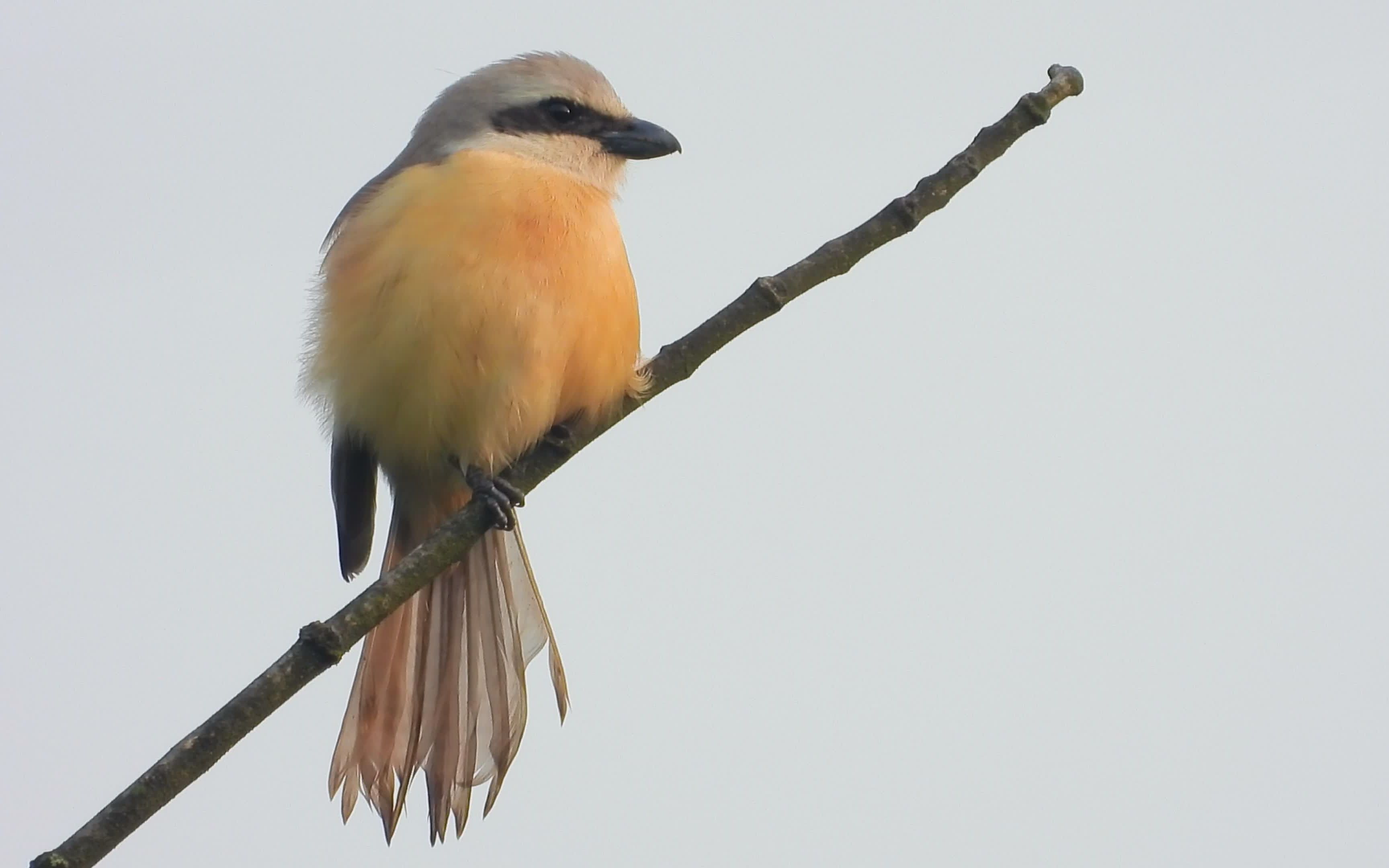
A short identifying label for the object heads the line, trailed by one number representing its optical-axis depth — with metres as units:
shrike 8.08
